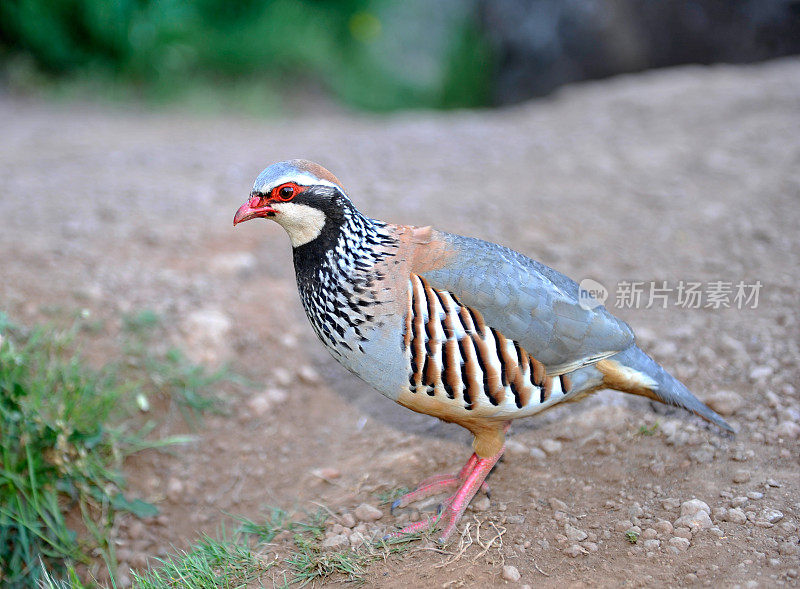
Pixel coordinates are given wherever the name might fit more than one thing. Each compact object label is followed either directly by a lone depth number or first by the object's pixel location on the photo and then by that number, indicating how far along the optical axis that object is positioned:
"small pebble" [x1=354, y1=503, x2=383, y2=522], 6.36
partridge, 5.66
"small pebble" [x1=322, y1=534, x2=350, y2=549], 5.98
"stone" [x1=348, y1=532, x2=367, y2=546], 5.96
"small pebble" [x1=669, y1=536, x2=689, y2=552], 5.49
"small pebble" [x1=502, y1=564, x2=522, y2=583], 5.37
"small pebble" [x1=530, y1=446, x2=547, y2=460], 6.97
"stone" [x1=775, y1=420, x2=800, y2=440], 6.62
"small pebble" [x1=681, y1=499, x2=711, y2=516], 5.83
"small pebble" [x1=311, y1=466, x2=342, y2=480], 7.30
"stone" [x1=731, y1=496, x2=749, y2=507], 5.87
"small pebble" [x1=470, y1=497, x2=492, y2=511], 6.27
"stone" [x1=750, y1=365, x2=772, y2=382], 7.42
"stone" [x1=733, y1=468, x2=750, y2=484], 6.15
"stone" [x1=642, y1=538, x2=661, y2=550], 5.55
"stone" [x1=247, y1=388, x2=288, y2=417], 8.53
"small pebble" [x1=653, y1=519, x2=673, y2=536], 5.68
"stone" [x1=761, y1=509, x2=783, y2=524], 5.64
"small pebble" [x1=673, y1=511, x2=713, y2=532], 5.67
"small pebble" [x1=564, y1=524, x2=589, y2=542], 5.75
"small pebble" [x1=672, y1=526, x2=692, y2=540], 5.62
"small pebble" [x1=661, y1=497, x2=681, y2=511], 5.97
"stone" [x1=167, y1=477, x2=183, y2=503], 7.58
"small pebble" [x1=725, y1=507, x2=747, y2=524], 5.70
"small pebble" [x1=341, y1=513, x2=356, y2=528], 6.29
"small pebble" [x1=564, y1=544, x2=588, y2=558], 5.60
